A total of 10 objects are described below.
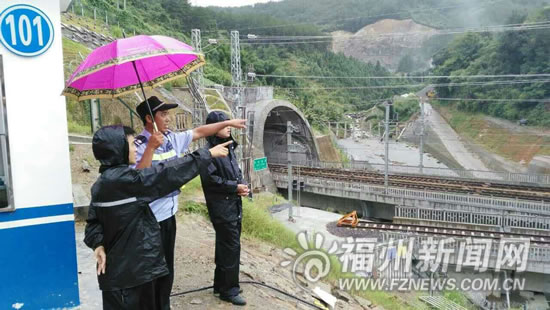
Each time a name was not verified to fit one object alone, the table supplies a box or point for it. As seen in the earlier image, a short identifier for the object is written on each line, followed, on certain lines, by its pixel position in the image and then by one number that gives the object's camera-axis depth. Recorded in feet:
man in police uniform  9.58
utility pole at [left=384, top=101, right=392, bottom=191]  60.70
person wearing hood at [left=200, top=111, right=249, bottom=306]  11.05
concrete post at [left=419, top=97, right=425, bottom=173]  72.49
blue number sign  9.07
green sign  41.82
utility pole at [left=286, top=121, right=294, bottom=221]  54.34
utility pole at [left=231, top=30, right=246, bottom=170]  51.32
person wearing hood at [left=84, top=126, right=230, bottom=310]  7.16
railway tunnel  79.00
